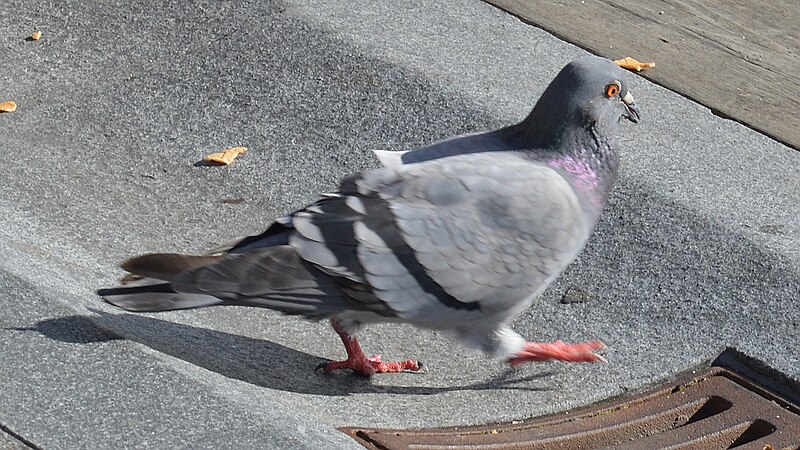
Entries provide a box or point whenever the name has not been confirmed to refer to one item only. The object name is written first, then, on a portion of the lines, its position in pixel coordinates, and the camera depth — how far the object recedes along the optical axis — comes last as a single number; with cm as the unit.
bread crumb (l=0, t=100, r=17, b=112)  489
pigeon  322
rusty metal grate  335
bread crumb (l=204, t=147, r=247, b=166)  462
